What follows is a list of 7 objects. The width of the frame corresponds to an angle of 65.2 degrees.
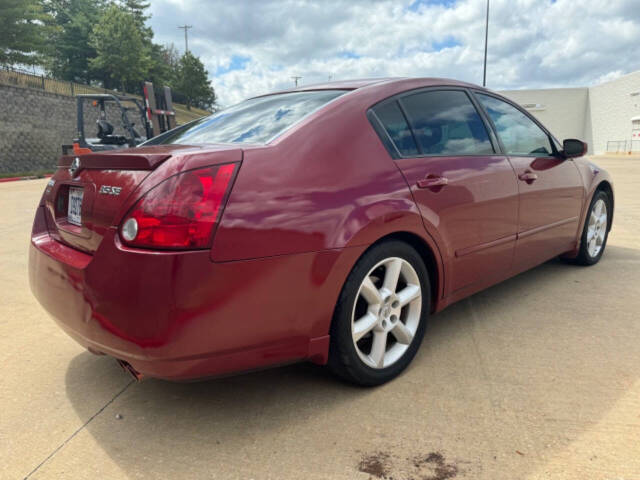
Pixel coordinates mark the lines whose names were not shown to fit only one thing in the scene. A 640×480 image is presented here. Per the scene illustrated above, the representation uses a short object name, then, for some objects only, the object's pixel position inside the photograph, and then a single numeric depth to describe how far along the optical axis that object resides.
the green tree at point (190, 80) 69.12
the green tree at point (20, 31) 33.22
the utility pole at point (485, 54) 32.12
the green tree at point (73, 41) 56.62
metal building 41.88
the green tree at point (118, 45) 51.16
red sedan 1.83
